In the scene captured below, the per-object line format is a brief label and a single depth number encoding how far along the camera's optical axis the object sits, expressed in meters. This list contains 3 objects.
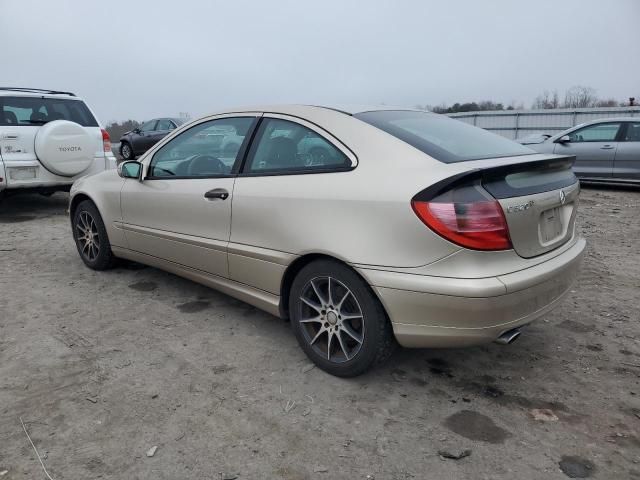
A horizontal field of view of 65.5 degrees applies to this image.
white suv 6.75
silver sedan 9.62
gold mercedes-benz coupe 2.34
